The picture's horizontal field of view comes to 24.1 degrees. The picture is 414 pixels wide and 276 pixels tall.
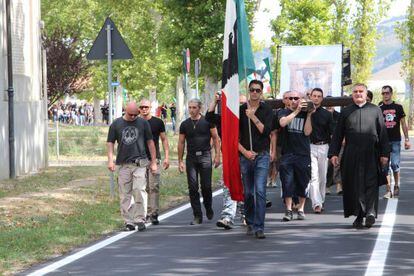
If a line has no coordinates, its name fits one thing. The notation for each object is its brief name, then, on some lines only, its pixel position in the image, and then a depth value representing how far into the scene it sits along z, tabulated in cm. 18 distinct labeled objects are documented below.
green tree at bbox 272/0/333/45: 4575
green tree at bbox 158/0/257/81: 2791
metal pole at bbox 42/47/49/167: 2467
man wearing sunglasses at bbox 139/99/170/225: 1285
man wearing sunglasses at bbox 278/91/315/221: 1301
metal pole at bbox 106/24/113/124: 1534
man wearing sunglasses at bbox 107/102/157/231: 1230
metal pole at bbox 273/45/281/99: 2264
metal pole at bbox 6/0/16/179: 2038
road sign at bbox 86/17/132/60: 1549
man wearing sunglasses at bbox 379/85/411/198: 1587
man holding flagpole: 1112
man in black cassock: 1203
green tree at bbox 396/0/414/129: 5119
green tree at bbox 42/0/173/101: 5244
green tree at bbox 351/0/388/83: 5704
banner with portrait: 2298
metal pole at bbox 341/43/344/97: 2302
